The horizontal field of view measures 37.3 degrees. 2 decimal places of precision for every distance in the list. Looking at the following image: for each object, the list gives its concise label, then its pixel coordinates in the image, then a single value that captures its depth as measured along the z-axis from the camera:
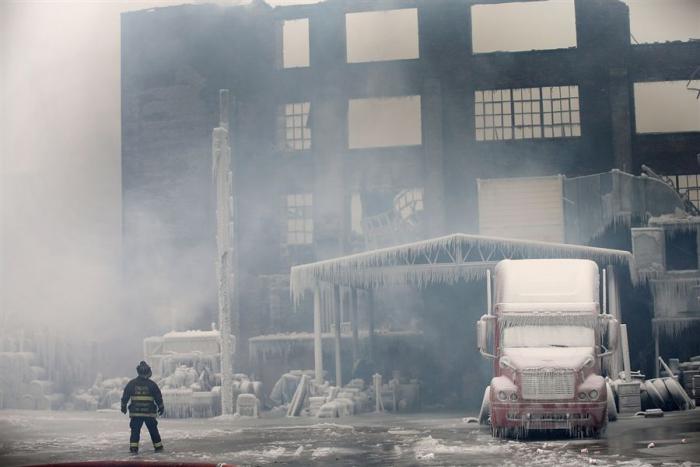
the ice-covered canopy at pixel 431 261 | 27.41
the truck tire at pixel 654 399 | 24.88
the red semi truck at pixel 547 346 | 17.19
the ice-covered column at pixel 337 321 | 31.31
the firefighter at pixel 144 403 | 17.33
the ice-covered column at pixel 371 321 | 35.62
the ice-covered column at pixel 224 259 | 27.11
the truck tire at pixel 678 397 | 25.14
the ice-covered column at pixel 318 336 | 28.45
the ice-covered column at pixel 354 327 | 33.50
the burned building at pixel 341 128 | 40.03
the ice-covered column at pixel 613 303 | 26.73
